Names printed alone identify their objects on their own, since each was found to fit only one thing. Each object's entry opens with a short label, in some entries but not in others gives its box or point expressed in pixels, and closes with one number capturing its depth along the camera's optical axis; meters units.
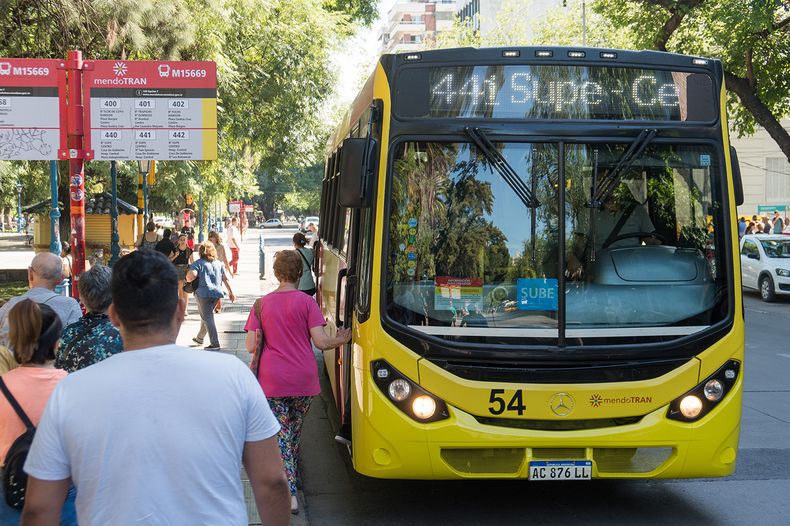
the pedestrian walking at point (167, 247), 18.86
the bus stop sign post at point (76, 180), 11.77
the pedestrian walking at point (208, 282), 13.23
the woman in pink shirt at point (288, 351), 6.19
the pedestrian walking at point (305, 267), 14.02
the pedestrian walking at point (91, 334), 4.52
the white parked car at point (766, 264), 22.72
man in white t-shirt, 2.54
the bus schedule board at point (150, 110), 12.02
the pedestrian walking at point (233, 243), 29.17
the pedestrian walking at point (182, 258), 19.58
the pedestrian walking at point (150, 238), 19.74
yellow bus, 5.86
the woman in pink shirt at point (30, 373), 3.58
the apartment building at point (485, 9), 87.50
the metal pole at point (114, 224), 16.09
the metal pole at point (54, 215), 14.71
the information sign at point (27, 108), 11.62
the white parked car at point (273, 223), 115.12
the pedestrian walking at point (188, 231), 30.25
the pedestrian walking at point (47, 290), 5.71
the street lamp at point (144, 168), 20.89
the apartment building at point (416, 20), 127.88
